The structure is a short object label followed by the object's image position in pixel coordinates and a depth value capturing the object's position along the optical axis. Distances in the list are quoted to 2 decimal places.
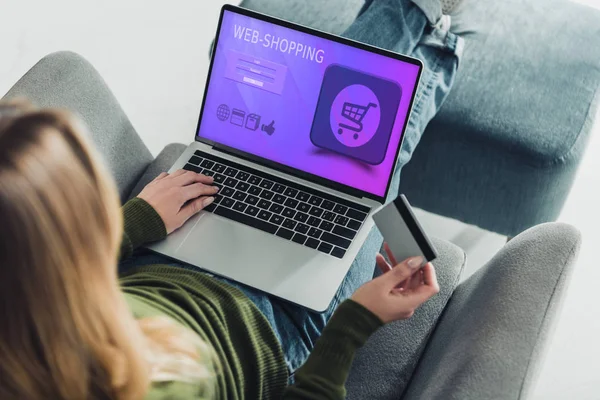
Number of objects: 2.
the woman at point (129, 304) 0.63
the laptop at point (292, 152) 1.16
